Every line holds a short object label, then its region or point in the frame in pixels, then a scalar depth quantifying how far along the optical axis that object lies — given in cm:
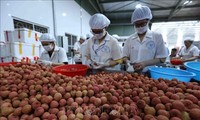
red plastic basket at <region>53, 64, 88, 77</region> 108
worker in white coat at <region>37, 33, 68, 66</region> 204
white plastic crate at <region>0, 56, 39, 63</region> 227
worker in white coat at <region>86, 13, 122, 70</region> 150
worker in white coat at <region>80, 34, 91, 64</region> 181
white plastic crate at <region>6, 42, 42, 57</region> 224
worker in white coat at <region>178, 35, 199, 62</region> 327
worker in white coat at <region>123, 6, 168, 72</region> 138
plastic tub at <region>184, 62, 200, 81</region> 91
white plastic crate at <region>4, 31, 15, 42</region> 234
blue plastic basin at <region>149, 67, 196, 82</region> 88
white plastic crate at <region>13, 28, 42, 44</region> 237
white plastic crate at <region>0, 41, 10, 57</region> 226
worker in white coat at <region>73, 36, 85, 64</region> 339
